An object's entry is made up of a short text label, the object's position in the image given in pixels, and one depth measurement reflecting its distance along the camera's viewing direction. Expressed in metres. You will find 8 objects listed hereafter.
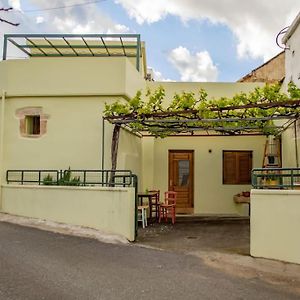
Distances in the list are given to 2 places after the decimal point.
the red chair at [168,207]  9.60
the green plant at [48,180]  8.15
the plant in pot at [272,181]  8.01
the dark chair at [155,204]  9.95
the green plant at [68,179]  7.80
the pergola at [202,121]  7.09
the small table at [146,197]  9.48
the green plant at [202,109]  6.98
